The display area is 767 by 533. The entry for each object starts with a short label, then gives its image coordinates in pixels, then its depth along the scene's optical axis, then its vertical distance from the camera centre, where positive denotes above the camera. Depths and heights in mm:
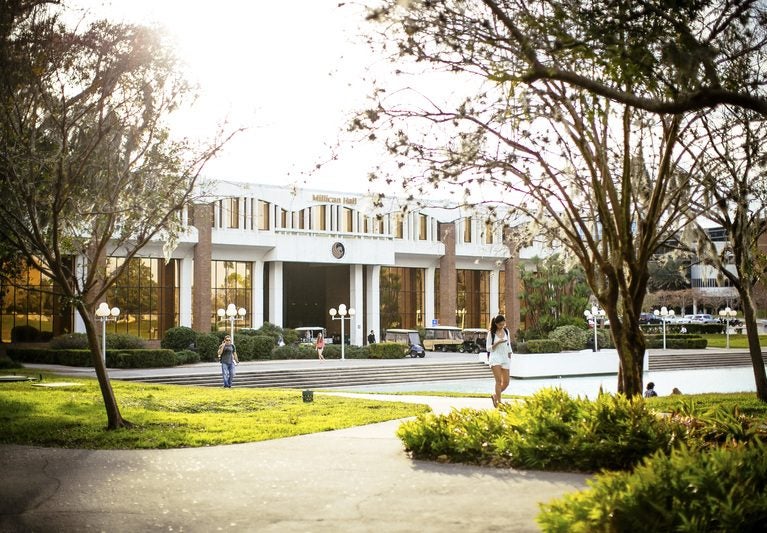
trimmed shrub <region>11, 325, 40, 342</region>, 48188 -959
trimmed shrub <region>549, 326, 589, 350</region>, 52438 -1450
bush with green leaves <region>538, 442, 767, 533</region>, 5223 -1191
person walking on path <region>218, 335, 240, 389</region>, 27531 -1441
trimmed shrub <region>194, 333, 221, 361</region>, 42406 -1501
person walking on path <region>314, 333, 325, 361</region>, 44969 -1579
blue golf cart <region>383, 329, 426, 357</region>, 46469 -1476
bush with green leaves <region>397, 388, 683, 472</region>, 8838 -1332
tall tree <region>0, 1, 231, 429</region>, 12695 +2929
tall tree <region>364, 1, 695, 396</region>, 13164 +2326
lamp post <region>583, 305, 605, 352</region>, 46341 +1
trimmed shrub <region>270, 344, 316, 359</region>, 44906 -1968
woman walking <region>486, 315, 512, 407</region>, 14391 -651
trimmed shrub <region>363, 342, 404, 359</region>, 44500 -1892
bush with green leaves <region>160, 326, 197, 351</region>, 42188 -1151
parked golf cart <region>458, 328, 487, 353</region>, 51438 -1606
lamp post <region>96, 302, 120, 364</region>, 33219 +219
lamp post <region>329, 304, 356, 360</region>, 45022 +170
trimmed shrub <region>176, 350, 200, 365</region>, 39156 -1935
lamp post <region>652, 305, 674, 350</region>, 53250 -59
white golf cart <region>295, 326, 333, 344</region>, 52097 -1247
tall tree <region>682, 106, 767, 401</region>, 16531 +2247
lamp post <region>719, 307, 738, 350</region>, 56688 -20
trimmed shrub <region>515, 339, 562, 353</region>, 50062 -1937
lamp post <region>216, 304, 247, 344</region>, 39469 +190
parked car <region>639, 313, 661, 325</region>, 92938 -661
